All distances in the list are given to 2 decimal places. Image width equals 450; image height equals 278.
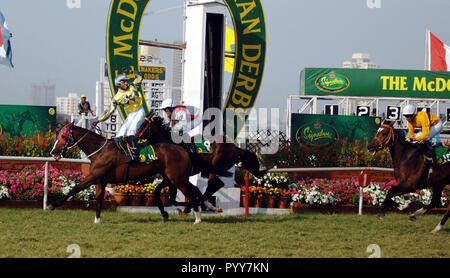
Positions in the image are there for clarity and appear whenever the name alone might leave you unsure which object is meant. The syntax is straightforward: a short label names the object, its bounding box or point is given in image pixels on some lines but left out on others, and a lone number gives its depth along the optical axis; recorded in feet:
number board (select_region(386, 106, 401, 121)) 112.27
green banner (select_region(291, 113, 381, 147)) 82.48
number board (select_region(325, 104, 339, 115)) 108.18
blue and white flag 66.13
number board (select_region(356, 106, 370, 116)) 113.39
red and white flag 127.24
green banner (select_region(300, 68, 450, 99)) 115.75
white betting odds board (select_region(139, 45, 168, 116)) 88.63
